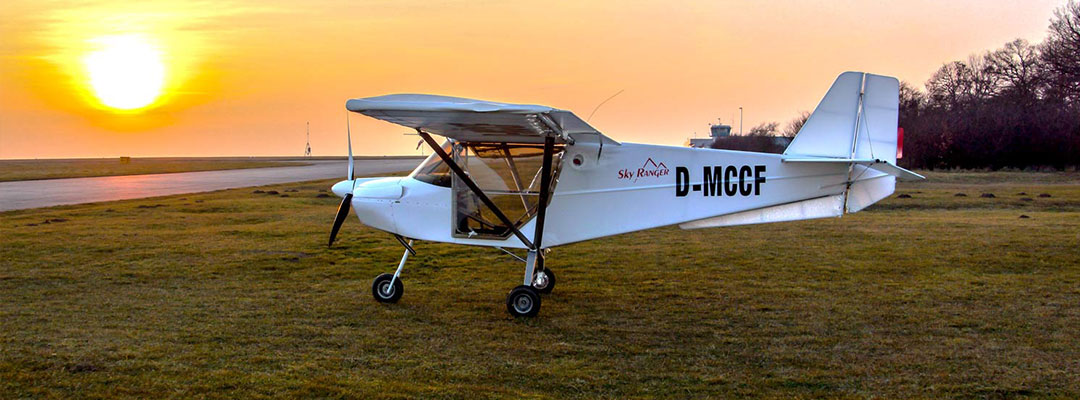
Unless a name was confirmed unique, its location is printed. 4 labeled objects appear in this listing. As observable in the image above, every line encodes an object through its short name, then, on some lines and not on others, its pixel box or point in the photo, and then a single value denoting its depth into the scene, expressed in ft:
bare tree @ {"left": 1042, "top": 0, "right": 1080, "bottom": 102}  126.72
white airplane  28.94
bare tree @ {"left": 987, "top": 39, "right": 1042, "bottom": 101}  202.56
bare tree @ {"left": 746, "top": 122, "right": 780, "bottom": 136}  267.04
